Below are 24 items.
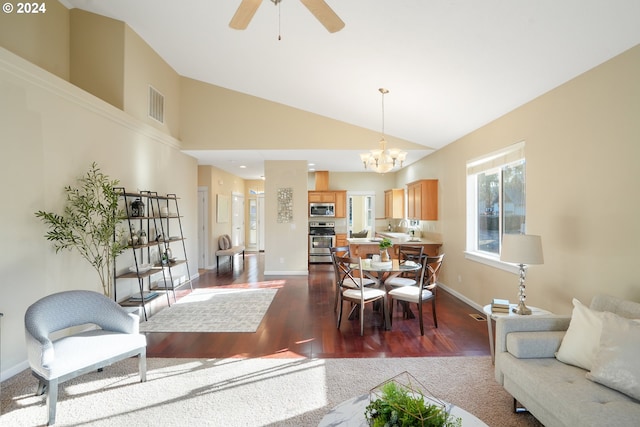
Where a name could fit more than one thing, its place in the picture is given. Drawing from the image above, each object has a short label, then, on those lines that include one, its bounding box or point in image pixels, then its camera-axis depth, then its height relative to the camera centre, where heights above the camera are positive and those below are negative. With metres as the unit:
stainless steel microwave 8.39 +0.13
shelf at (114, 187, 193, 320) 4.05 -0.36
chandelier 4.18 +0.77
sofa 1.56 -0.92
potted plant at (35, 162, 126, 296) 3.10 -0.08
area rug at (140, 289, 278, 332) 3.77 -1.37
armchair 2.09 -0.99
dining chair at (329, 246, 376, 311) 3.91 -0.90
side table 2.66 -0.86
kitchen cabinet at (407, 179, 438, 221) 5.82 +0.28
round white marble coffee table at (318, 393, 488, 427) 1.48 -1.01
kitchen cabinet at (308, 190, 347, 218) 8.46 +0.43
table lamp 2.60 -0.32
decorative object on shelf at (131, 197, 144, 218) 4.24 +0.08
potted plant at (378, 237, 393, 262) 4.14 -0.49
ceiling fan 1.90 +1.28
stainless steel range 8.32 -0.71
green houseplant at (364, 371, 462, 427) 1.28 -0.84
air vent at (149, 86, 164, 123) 4.92 +1.78
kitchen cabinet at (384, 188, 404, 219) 8.02 +0.28
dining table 3.71 -0.68
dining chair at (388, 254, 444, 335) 3.53 -0.94
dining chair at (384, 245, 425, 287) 4.14 -0.68
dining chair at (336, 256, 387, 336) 3.54 -0.95
